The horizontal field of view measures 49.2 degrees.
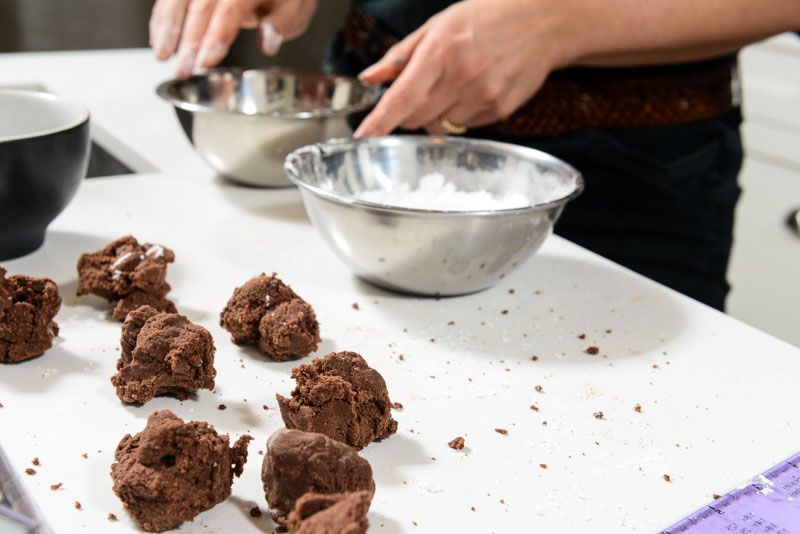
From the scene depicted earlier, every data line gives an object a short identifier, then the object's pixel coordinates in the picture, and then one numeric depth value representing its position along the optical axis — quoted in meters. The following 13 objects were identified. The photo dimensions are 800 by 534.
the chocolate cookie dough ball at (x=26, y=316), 0.91
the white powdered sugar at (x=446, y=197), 1.18
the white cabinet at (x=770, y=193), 2.44
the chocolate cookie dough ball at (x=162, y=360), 0.85
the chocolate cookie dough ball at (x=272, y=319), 0.95
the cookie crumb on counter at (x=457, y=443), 0.81
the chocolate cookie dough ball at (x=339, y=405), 0.80
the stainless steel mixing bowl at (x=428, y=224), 1.06
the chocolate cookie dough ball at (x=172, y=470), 0.69
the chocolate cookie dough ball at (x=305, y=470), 0.70
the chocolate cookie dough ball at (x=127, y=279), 1.03
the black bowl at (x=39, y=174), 1.06
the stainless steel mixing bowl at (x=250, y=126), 1.42
